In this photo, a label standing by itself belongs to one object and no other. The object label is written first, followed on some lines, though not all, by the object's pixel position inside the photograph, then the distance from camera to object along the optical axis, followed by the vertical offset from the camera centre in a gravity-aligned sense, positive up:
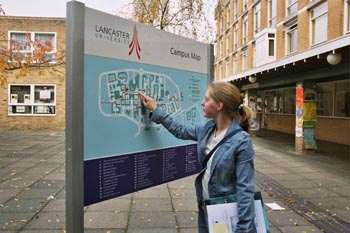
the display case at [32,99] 19.97 +0.53
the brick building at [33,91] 19.92 +0.99
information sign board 2.43 +0.05
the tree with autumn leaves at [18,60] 11.12 +1.74
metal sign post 2.26 -0.01
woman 2.21 -0.30
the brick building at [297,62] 11.22 +1.65
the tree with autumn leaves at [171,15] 13.66 +3.87
